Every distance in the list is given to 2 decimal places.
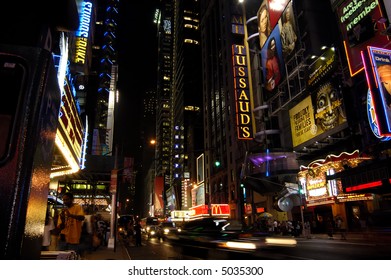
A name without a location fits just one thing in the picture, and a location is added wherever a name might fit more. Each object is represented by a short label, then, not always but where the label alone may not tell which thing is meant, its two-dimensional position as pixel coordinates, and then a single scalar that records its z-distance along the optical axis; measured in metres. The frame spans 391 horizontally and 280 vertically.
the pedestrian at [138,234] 22.06
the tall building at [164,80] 147.81
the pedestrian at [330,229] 22.27
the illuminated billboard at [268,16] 33.16
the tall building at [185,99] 88.00
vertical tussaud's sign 35.94
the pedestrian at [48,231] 7.32
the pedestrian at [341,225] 23.74
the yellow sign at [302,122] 27.98
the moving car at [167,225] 29.76
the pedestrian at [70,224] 6.96
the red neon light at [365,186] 18.46
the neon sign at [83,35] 16.95
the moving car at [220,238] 7.33
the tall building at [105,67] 39.38
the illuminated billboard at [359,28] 19.92
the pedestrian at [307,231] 23.20
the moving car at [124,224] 34.40
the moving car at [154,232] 32.28
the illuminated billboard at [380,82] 16.83
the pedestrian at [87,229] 9.87
